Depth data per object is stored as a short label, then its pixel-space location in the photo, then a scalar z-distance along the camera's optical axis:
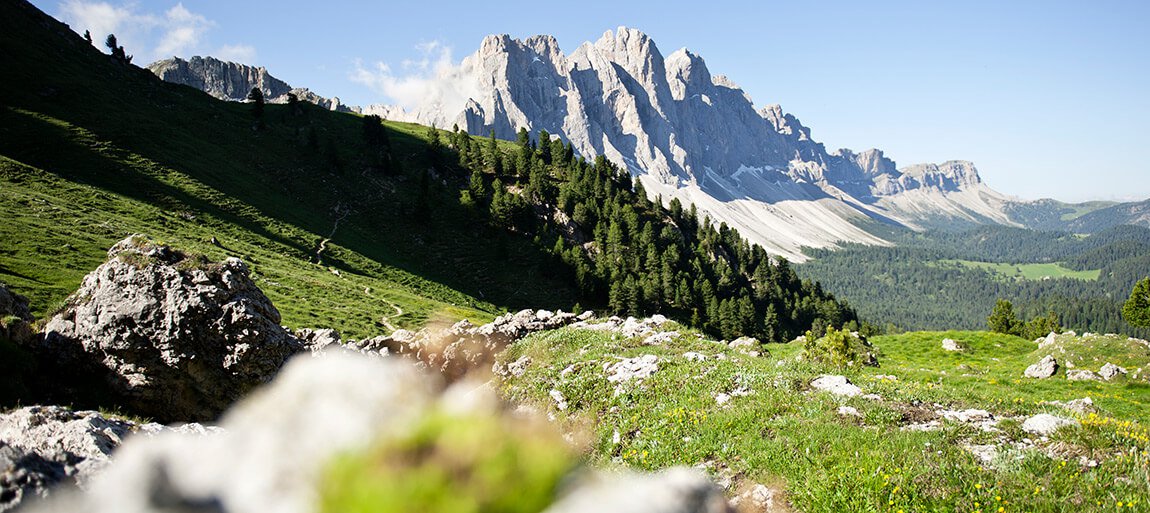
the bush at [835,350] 27.45
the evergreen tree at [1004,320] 83.38
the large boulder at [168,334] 15.95
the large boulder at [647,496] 2.43
